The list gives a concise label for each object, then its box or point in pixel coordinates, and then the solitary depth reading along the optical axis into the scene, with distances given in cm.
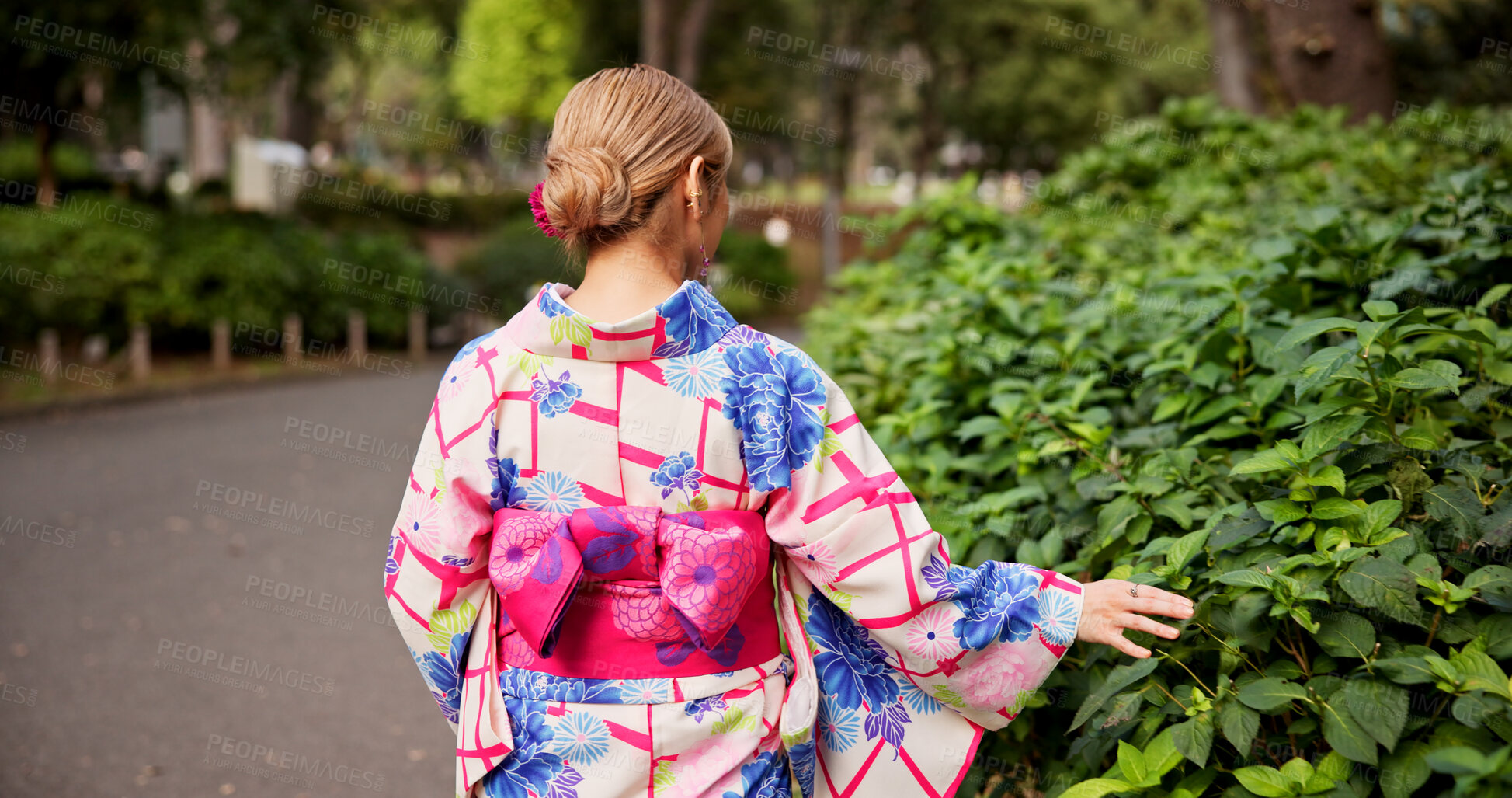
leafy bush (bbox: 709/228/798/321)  2175
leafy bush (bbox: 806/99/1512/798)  155
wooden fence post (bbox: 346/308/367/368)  1511
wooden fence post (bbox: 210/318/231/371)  1315
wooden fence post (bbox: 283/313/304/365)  1405
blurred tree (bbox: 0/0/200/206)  1211
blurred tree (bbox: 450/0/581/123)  3712
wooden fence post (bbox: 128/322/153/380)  1213
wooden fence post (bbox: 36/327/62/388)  1100
